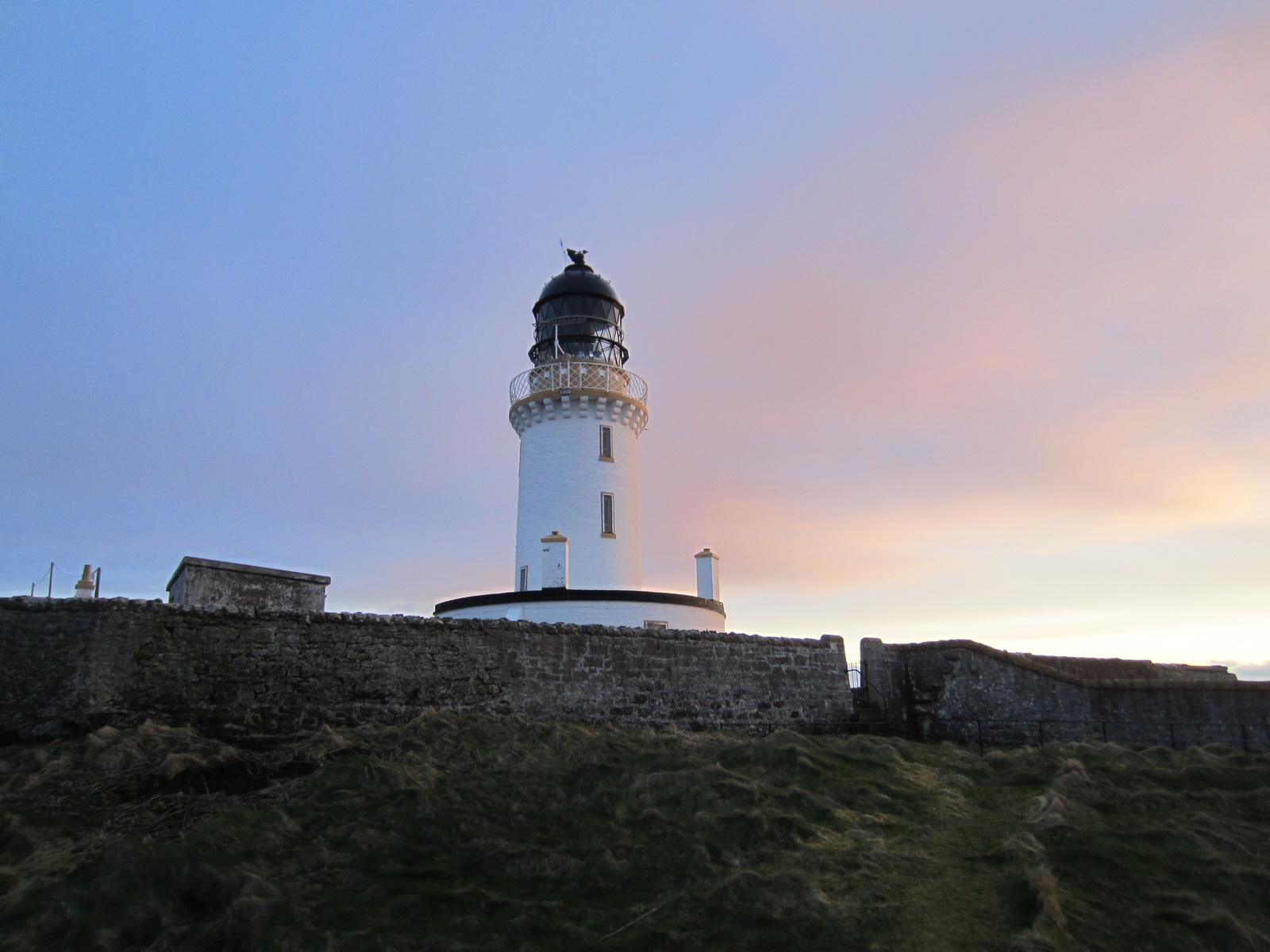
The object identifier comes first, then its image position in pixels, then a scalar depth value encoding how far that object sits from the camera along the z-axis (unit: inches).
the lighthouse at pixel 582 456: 748.0
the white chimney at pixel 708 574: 746.8
